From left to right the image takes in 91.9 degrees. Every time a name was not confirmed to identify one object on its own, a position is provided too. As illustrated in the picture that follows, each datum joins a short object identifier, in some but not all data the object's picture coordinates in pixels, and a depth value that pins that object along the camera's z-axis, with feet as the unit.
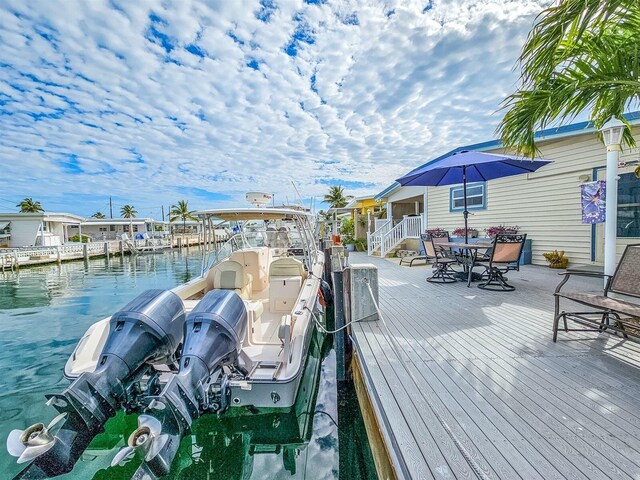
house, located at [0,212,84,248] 86.43
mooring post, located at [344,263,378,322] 12.77
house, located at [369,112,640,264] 21.54
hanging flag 21.01
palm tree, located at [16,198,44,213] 140.87
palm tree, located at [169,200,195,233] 188.75
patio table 19.47
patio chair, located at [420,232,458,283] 22.00
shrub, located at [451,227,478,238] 32.60
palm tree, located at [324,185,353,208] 138.82
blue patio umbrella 18.32
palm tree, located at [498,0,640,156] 9.33
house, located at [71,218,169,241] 125.59
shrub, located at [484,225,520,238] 28.37
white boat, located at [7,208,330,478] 6.41
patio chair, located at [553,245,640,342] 10.00
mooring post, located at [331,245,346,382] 14.24
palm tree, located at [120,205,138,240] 213.46
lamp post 13.74
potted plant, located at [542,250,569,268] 25.21
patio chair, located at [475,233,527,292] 18.11
